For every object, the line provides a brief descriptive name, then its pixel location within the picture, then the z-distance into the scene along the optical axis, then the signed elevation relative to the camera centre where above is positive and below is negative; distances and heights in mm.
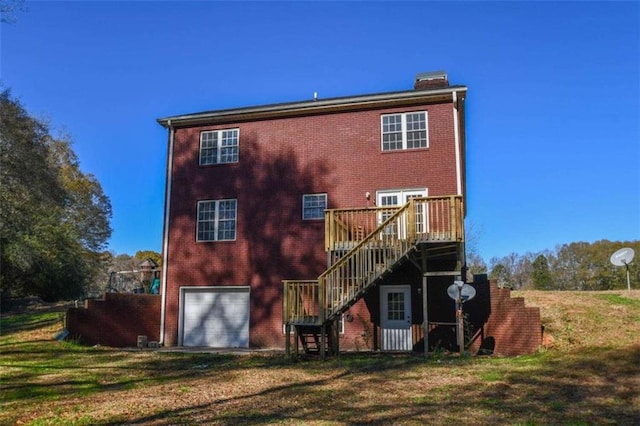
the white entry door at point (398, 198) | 15547 +3052
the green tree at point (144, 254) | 59962 +4571
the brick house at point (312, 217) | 14430 +2399
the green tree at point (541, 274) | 40125 +1573
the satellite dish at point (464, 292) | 13828 +59
